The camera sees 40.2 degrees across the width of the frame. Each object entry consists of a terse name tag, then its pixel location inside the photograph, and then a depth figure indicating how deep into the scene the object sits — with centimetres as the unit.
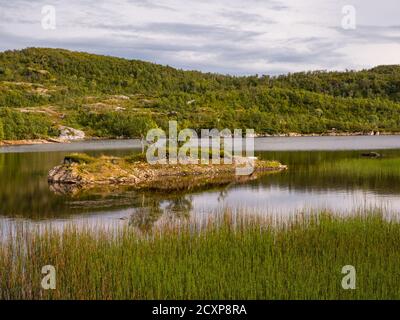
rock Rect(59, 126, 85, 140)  12864
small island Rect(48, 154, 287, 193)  4100
